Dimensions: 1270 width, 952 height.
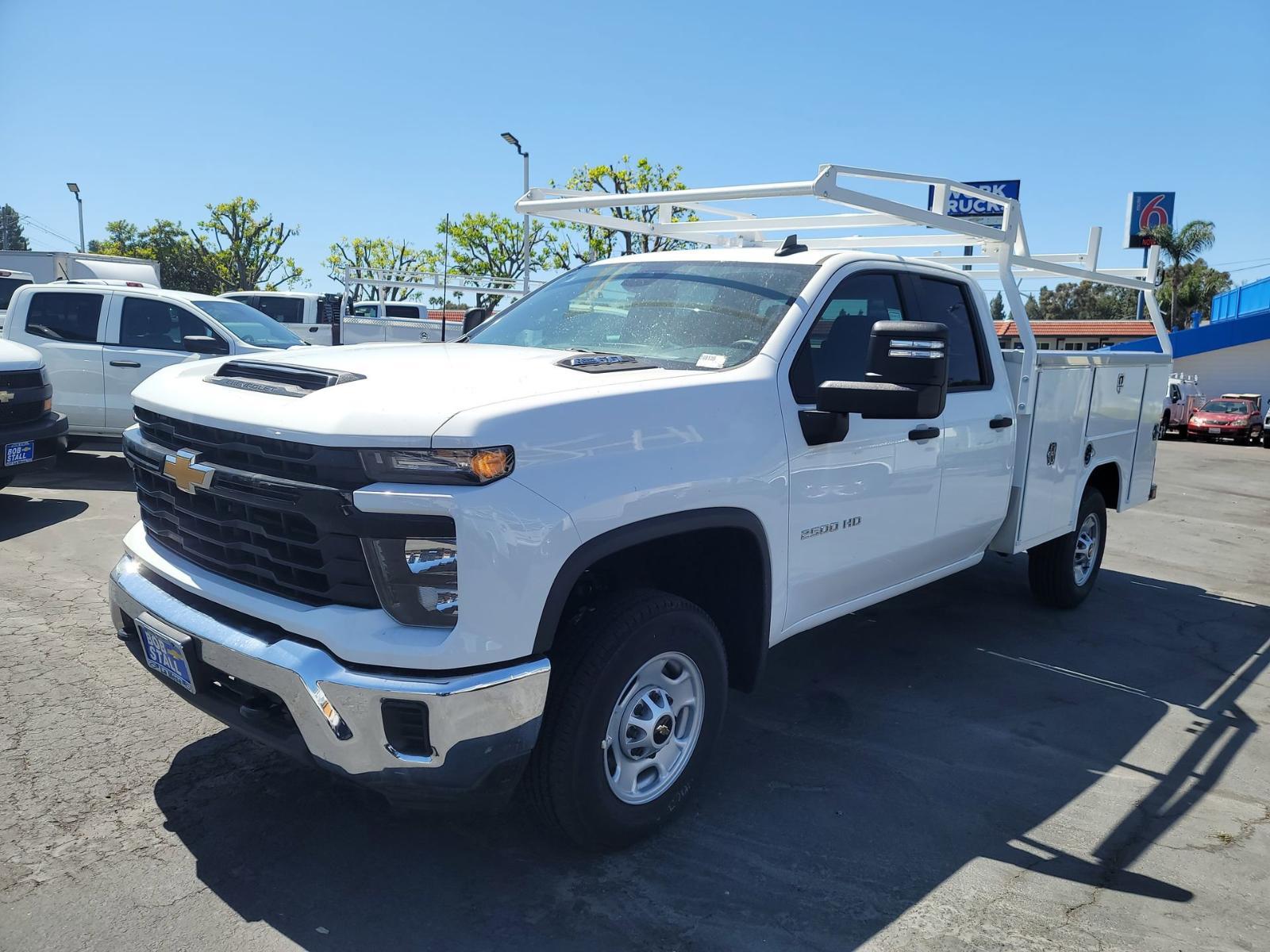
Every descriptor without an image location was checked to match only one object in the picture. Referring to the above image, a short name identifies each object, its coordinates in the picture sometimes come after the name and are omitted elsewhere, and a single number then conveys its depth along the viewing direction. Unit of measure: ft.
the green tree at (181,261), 172.14
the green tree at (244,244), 168.45
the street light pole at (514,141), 89.04
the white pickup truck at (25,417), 23.50
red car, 85.40
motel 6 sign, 151.94
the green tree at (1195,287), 187.21
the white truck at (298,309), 66.64
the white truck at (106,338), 30.94
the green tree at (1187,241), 174.81
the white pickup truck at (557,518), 8.32
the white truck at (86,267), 59.52
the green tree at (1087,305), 264.72
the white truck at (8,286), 53.72
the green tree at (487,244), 137.76
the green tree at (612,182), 99.32
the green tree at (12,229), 316.19
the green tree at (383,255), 171.83
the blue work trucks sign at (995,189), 110.56
